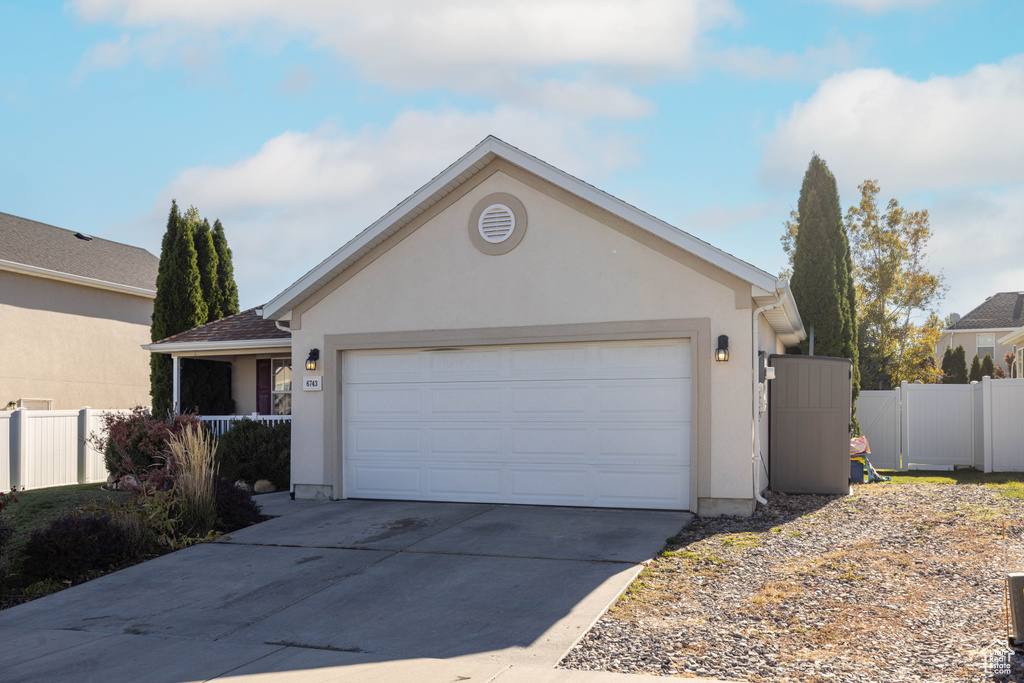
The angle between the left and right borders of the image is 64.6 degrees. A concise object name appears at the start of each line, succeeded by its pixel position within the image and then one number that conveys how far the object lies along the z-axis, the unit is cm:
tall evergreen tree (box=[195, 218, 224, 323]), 2012
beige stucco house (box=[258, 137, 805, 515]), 1034
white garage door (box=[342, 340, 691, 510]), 1066
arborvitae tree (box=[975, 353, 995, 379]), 2828
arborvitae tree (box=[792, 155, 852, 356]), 1862
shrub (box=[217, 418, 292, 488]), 1374
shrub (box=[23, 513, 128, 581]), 833
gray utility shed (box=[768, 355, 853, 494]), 1245
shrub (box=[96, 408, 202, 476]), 1345
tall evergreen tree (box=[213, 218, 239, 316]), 2088
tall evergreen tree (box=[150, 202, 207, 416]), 1900
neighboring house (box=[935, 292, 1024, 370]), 3462
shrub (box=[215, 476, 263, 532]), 1034
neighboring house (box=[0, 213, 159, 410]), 1941
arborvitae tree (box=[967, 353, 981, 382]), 2821
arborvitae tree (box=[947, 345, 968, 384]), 2936
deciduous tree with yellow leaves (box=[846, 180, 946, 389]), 2344
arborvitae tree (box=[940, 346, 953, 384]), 2942
